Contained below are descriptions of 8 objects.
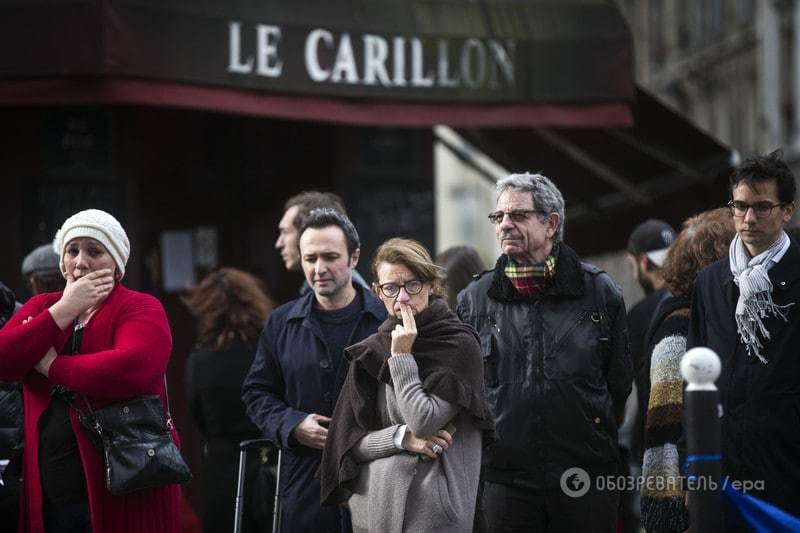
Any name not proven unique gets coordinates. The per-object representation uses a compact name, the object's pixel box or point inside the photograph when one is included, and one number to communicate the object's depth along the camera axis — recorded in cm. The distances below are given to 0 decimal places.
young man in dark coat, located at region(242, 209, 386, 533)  1156
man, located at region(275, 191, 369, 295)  1327
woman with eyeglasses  994
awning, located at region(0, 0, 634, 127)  1656
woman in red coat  1021
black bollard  868
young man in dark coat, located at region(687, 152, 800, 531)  1007
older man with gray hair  1114
